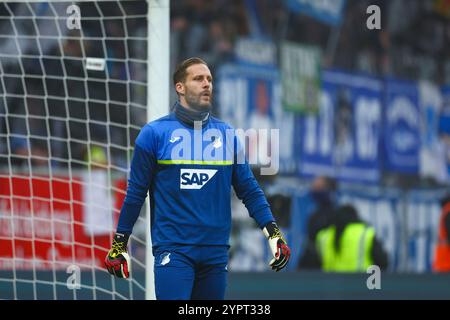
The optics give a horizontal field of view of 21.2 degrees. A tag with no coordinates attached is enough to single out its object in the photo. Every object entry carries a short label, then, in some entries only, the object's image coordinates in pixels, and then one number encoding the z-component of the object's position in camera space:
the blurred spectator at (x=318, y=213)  11.57
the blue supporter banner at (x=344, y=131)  14.87
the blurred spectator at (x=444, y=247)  11.61
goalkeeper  6.14
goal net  9.38
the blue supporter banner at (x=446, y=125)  16.27
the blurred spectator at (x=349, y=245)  10.28
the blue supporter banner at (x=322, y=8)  14.95
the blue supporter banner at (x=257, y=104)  13.82
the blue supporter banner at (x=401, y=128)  15.88
